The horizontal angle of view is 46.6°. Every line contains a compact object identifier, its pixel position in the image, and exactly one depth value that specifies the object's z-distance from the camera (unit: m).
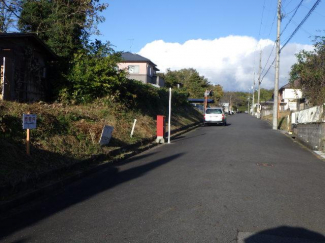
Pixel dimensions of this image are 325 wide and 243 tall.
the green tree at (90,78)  18.23
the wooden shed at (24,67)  14.84
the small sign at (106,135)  12.88
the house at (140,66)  50.44
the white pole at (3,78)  14.48
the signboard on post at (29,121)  9.05
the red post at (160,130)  18.78
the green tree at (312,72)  25.91
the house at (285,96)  61.95
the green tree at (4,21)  21.03
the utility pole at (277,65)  32.22
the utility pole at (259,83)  61.34
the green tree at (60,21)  20.27
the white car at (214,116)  33.44
